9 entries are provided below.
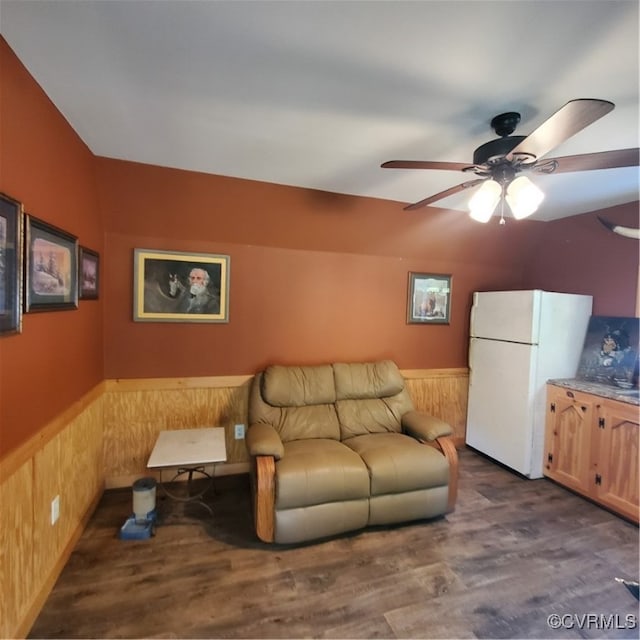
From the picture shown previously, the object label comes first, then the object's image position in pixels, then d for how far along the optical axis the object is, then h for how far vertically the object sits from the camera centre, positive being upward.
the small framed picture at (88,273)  2.17 +0.17
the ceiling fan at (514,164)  1.39 +0.68
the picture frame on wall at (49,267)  1.51 +0.15
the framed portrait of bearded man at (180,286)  2.74 +0.12
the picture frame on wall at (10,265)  1.29 +0.12
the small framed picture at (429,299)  3.55 +0.13
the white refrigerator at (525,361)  3.02 -0.42
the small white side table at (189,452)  2.17 -0.99
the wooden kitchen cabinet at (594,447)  2.46 -1.02
